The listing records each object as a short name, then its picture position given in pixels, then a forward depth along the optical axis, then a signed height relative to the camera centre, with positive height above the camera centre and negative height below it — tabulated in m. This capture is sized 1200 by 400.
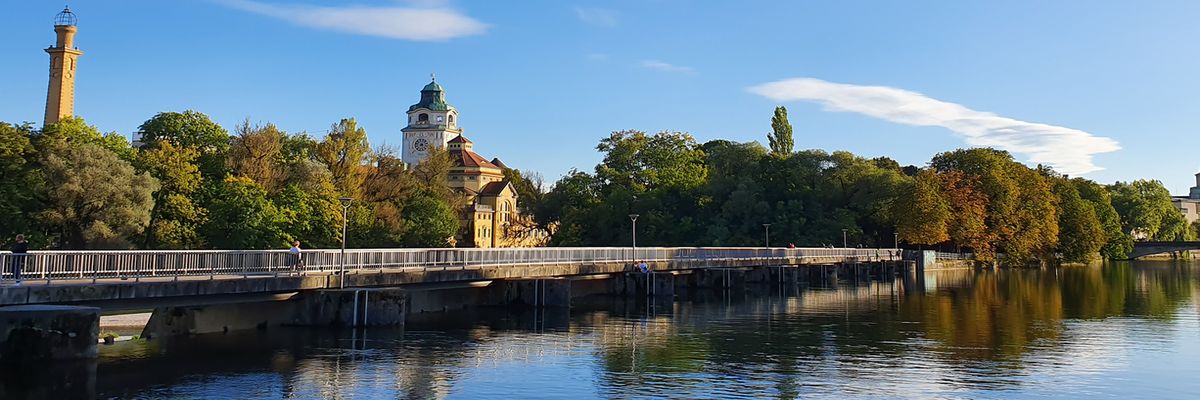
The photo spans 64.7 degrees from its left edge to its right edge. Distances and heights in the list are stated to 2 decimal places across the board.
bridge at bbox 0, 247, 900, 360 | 25.14 -0.47
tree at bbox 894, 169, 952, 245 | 91.94 +6.17
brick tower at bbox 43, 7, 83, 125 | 88.62 +18.04
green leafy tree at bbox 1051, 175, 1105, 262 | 116.69 +5.64
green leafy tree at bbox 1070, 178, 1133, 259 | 132.88 +8.13
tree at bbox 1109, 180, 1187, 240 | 154.75 +10.81
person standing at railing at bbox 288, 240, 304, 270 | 33.06 +0.39
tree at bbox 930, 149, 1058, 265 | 102.19 +8.03
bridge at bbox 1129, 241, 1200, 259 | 135.38 +4.24
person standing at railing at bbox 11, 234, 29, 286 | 24.20 +0.24
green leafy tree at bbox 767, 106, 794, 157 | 127.50 +18.97
